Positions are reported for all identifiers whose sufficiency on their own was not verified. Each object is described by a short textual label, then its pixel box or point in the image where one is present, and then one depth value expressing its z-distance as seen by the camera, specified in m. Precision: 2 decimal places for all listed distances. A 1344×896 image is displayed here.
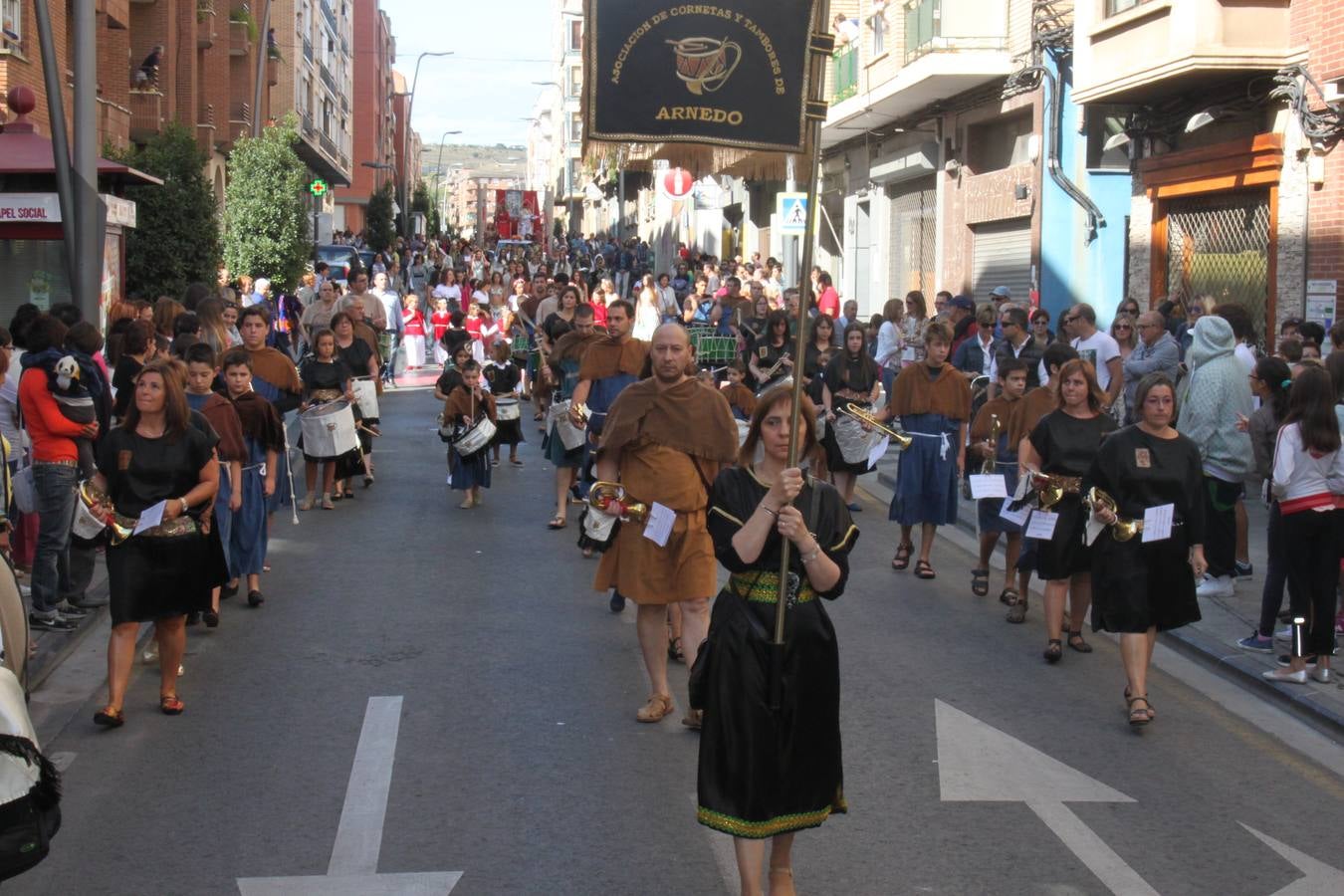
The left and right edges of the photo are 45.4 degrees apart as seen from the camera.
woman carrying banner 5.09
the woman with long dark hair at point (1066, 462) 8.95
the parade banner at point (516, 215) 88.81
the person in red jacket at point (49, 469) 9.33
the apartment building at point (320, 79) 56.47
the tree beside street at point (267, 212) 29.70
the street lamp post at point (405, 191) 73.56
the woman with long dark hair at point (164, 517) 7.58
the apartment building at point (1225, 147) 15.51
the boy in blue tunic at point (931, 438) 11.63
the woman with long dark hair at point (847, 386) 13.24
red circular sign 25.03
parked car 39.69
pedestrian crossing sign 25.78
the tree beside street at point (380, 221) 65.44
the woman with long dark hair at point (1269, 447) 8.73
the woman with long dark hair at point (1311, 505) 8.30
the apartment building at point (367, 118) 91.38
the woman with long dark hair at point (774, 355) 15.20
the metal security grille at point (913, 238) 29.00
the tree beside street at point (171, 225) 22.86
